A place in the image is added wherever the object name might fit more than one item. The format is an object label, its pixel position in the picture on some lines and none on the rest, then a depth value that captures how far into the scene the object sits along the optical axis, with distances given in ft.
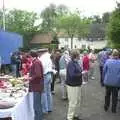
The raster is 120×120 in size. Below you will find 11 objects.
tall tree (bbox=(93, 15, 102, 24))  176.69
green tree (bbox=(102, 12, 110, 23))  166.96
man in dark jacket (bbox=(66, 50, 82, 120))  13.71
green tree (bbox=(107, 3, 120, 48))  49.07
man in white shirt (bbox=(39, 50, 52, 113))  14.11
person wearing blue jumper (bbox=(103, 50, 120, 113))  15.52
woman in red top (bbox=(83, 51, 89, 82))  25.23
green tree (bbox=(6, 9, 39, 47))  99.97
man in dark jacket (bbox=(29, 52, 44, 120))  12.60
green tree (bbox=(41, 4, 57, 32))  134.50
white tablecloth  9.53
